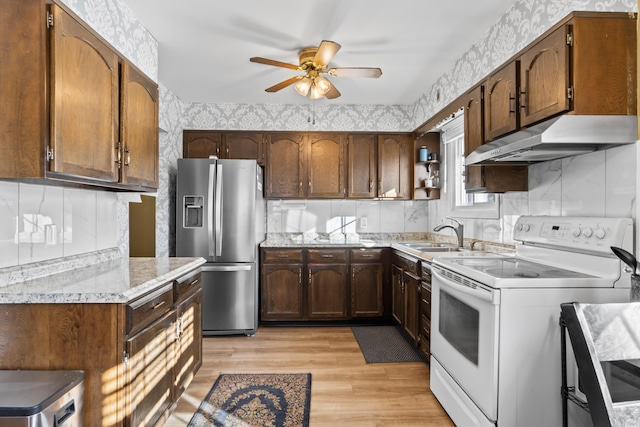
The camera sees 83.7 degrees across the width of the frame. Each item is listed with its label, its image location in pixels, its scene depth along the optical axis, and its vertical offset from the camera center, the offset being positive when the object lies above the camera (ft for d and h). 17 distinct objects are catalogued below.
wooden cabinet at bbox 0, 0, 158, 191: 4.81 +1.65
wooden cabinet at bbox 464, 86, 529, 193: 7.91 +0.93
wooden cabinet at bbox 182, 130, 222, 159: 13.71 +2.61
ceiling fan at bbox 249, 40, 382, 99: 7.75 +3.38
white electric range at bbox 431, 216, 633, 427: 5.35 -1.66
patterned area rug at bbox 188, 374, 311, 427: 6.94 -4.06
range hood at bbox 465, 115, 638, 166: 5.30 +1.18
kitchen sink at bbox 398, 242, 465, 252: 10.97 -1.15
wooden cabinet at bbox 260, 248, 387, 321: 12.68 -2.59
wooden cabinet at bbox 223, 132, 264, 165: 13.71 +2.55
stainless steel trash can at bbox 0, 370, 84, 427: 3.82 -2.12
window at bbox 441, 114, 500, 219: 11.05 +1.24
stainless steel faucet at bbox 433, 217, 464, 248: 11.10 -0.66
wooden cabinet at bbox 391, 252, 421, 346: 10.09 -2.53
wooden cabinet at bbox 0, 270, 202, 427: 4.69 -1.80
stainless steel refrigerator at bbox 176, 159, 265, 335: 11.72 -0.66
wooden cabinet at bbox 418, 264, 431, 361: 9.17 -2.74
